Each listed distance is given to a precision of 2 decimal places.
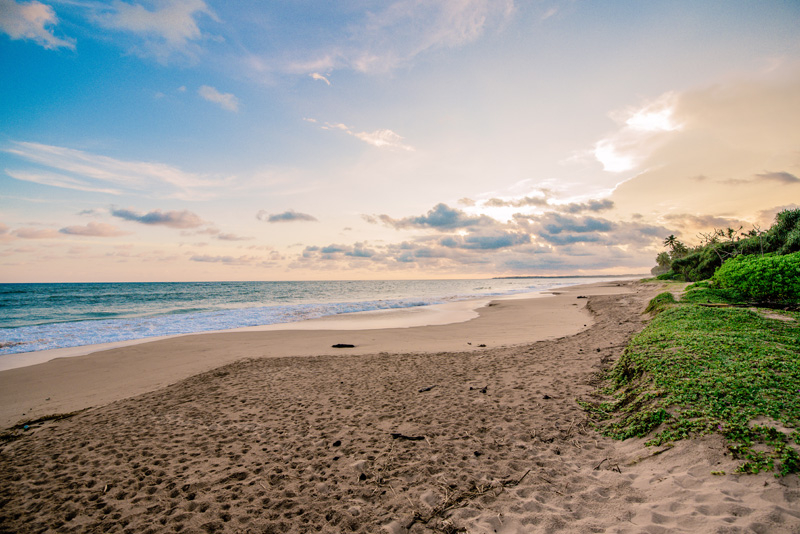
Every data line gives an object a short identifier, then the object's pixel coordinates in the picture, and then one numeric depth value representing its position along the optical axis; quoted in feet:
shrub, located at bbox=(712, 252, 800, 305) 41.34
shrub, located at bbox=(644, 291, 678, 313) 52.84
